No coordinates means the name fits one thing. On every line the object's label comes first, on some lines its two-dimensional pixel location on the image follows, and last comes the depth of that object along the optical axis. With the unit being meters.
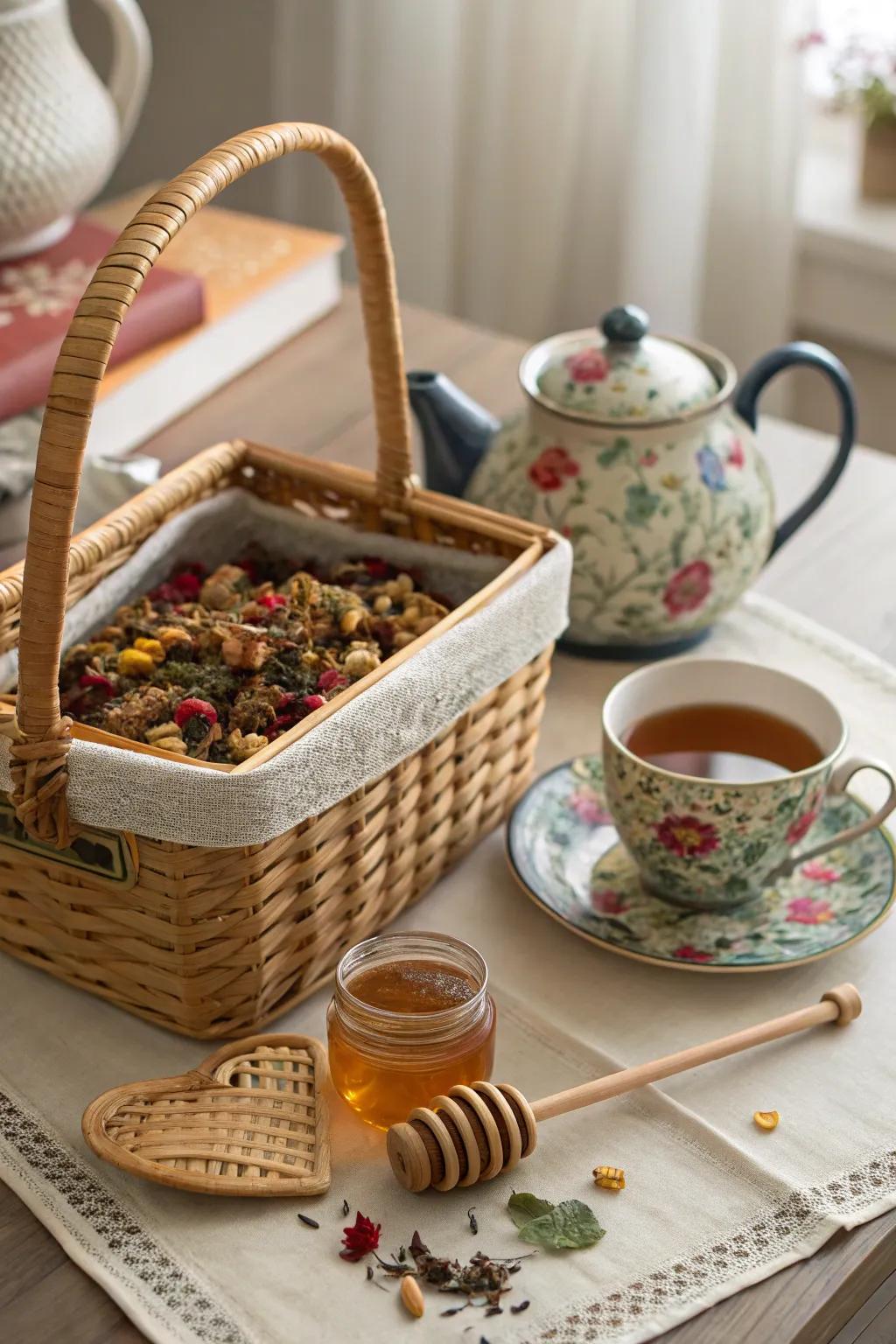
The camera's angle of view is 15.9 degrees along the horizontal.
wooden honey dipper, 1.00
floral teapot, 1.23
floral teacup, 1.08
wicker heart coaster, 1.00
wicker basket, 1.00
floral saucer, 1.10
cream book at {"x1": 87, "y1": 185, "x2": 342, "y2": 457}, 1.43
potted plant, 2.04
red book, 1.36
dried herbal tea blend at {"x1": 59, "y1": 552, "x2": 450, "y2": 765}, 1.08
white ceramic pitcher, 1.41
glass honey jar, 1.01
